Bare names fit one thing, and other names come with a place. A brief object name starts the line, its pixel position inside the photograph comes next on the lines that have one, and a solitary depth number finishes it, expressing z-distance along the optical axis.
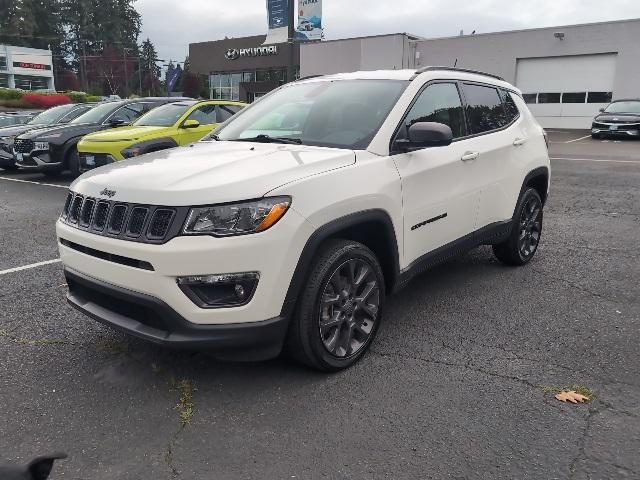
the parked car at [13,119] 15.40
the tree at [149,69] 95.44
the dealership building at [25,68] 70.69
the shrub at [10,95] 40.78
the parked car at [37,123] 12.62
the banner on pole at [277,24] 37.72
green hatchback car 9.27
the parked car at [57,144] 11.09
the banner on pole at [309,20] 36.28
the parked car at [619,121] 21.27
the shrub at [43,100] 37.59
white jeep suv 2.75
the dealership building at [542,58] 28.78
